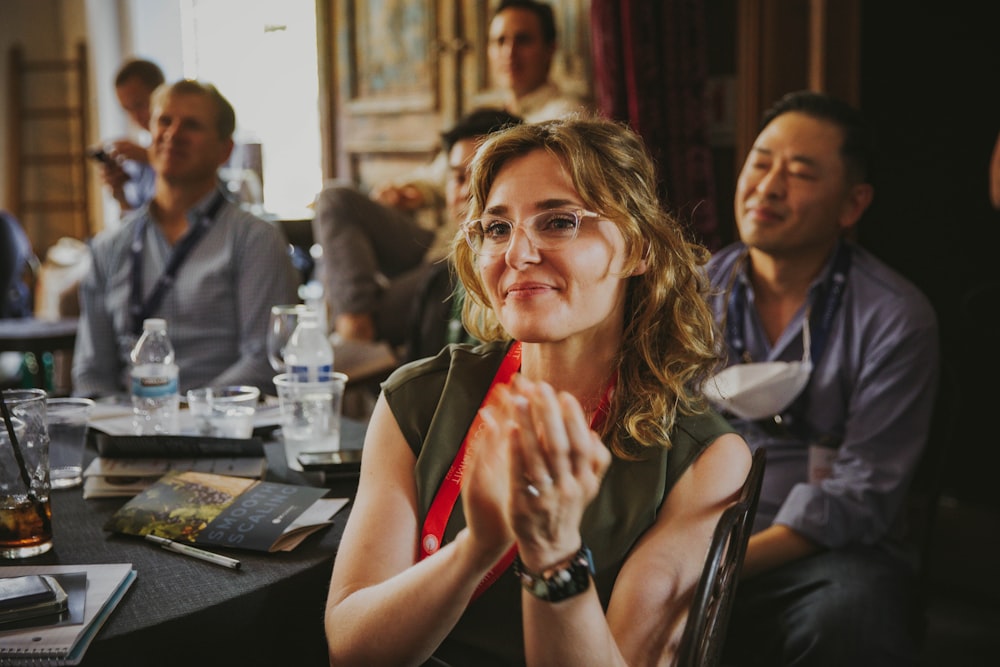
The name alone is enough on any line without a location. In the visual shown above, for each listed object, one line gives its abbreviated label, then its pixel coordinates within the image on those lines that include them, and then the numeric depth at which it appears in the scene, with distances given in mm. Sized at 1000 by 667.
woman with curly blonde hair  927
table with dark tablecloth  979
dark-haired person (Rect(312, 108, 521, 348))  3281
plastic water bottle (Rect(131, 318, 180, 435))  1692
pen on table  1139
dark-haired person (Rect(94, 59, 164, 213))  4598
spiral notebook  907
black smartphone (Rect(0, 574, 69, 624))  964
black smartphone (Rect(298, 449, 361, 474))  1486
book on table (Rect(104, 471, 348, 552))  1206
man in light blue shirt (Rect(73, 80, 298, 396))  2484
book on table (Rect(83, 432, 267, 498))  1437
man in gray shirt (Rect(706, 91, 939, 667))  1606
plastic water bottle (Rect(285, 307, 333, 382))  1723
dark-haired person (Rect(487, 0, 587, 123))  3240
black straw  1131
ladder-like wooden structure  6887
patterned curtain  2811
